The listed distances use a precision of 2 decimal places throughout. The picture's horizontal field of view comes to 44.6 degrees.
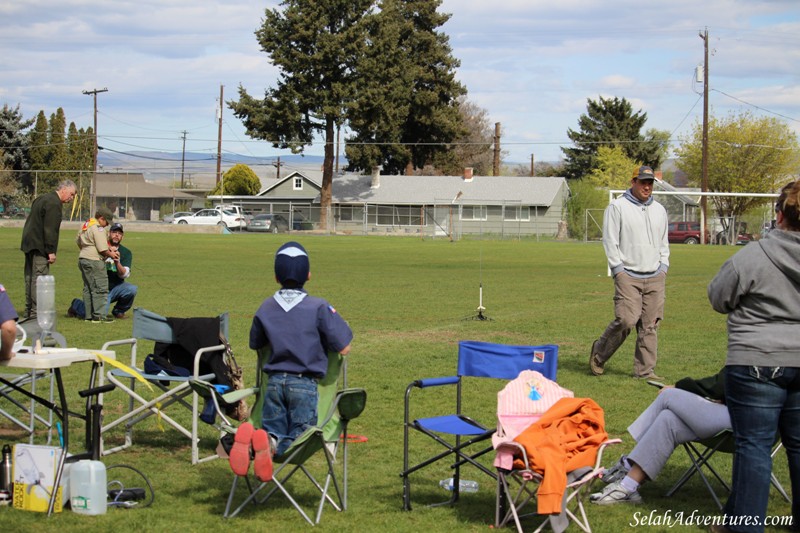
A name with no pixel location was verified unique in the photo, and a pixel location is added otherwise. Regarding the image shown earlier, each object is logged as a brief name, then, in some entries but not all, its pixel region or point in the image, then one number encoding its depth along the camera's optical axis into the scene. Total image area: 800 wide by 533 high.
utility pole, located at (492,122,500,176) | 81.25
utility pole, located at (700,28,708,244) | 53.75
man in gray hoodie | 9.62
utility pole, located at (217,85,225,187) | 77.74
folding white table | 5.33
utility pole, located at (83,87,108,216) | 58.93
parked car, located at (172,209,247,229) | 62.09
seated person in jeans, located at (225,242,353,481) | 5.52
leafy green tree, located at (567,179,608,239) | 60.78
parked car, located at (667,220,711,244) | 57.12
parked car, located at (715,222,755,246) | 53.02
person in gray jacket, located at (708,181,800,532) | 4.66
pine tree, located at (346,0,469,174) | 65.75
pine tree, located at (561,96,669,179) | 83.38
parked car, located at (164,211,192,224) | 66.81
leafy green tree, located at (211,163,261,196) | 83.31
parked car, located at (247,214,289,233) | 61.75
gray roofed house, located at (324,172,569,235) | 68.31
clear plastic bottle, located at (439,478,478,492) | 6.00
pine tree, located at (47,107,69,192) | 75.31
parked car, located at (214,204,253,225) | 63.34
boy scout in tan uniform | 13.79
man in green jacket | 12.52
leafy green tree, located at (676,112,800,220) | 68.62
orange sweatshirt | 4.83
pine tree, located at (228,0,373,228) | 63.62
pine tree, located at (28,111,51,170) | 76.19
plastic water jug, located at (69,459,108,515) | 5.34
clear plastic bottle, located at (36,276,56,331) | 6.05
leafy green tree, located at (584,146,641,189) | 76.19
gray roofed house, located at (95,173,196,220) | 78.94
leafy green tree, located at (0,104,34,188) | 76.38
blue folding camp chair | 5.58
